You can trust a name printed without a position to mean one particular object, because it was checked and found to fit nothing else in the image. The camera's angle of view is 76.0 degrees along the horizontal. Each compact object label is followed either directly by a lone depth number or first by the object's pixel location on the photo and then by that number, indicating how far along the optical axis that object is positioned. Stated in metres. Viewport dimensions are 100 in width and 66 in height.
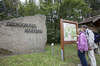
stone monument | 3.58
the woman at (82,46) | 2.42
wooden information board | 3.12
